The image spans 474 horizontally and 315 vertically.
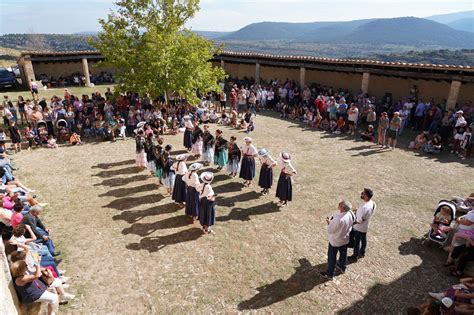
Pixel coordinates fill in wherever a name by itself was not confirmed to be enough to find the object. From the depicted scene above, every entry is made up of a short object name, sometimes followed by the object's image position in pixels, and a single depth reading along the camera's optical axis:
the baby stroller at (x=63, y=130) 15.91
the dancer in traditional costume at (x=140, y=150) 12.38
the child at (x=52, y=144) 15.10
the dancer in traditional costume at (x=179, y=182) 9.71
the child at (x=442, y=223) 8.20
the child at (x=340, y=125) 17.72
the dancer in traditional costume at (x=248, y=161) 11.27
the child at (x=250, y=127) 17.58
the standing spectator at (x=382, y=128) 15.20
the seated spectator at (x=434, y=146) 14.88
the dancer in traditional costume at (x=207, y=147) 12.93
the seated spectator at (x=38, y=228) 7.23
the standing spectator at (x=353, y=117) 17.11
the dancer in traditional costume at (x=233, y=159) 11.80
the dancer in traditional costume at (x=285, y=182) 9.86
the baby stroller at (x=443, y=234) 8.17
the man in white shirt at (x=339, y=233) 6.83
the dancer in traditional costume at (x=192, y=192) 9.08
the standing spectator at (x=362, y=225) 7.37
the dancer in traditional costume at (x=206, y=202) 8.56
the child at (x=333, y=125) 17.97
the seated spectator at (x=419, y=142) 15.25
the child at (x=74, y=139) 15.58
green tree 16.55
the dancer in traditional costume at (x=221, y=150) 12.42
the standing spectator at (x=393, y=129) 14.83
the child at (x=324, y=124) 18.47
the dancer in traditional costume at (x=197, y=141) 13.73
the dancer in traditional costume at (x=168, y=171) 10.52
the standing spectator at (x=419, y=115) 17.34
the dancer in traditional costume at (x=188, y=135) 14.30
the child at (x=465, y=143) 14.27
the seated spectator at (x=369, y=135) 16.44
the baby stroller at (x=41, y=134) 15.30
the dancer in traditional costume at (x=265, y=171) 10.59
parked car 26.44
